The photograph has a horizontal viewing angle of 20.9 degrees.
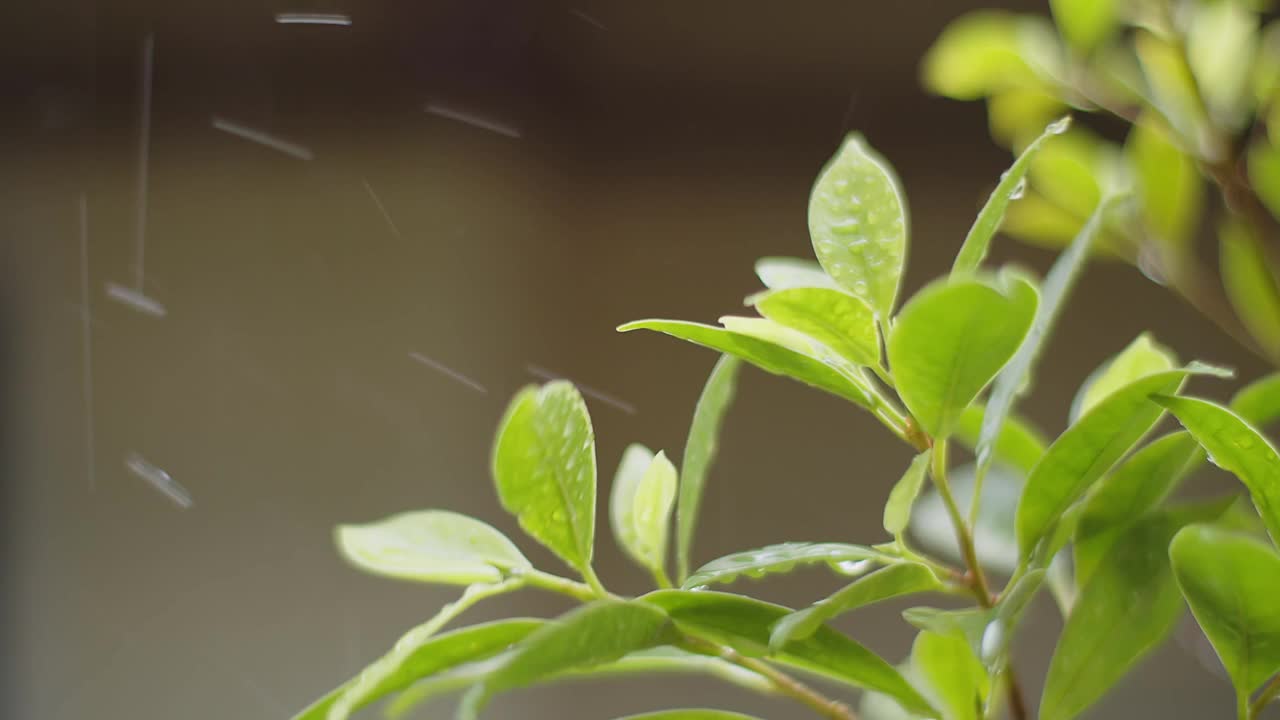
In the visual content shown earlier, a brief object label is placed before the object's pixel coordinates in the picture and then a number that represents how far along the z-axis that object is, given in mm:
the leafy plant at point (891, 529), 668
